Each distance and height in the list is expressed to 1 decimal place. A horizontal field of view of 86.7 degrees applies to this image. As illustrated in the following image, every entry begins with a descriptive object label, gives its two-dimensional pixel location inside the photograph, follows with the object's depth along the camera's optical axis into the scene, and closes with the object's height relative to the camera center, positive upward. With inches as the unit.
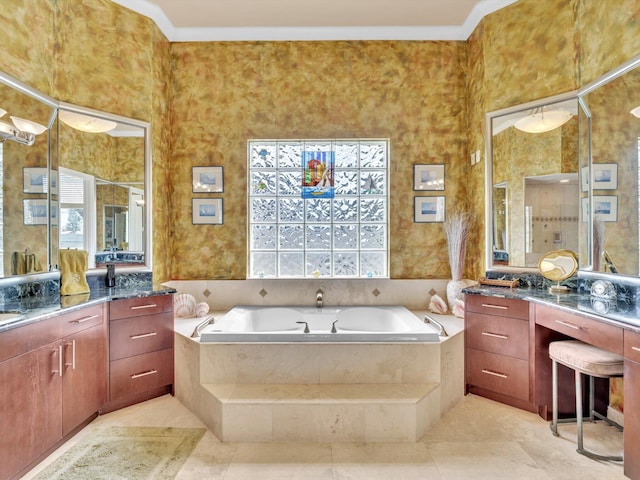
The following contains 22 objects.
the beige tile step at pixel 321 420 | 79.7 -42.7
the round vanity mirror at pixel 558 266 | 97.3 -8.0
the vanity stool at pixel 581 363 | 70.3 -26.8
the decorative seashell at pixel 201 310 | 119.1 -25.0
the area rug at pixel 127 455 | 69.7 -48.1
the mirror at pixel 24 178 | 85.0 +16.4
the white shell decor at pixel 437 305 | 120.3 -23.7
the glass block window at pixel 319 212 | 134.3 +10.8
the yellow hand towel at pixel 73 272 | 96.0 -9.5
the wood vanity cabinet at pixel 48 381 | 63.2 -30.8
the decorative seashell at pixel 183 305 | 117.9 -23.1
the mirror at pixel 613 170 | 83.6 +18.3
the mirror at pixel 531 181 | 102.5 +18.4
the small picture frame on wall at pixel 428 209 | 131.1 +11.6
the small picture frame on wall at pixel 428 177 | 130.7 +23.9
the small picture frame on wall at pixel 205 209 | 131.8 +11.7
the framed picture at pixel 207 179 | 131.4 +23.3
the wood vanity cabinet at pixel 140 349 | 92.7 -31.3
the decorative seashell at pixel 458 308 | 112.6 -23.2
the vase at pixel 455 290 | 119.3 -18.0
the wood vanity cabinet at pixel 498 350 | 91.4 -31.2
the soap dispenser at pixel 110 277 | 108.2 -12.1
